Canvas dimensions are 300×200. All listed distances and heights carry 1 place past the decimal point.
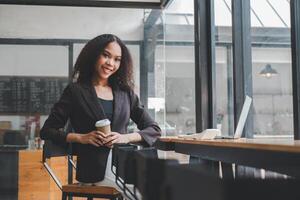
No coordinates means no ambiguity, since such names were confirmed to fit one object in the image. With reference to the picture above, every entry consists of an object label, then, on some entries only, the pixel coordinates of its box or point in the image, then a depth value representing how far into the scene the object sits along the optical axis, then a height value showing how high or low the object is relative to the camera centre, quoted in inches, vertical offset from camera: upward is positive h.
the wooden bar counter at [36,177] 183.6 -27.1
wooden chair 70.1 -12.9
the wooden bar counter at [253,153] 45.4 -5.6
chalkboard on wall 208.7 +9.4
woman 75.4 +1.1
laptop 76.7 -1.1
